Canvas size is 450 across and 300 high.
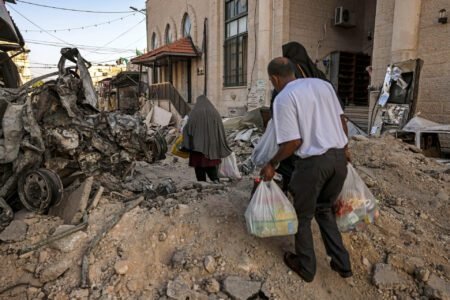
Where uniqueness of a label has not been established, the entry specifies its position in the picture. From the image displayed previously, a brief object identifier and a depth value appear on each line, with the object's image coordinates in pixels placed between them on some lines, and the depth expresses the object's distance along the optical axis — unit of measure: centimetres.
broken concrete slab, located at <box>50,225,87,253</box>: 298
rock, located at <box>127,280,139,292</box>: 256
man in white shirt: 232
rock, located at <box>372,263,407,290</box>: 259
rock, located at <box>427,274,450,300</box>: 245
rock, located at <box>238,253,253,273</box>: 267
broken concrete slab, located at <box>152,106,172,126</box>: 1603
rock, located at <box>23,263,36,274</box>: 283
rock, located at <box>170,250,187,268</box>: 269
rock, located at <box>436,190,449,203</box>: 419
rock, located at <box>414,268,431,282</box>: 261
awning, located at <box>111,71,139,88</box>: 2582
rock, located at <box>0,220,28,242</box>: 312
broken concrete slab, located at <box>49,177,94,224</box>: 338
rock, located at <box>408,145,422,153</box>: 614
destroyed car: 343
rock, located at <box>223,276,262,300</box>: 243
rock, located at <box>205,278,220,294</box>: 247
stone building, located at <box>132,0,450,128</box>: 760
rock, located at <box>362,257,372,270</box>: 280
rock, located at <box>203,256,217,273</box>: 264
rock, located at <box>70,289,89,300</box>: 253
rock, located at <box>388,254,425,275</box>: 275
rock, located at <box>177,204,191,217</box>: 325
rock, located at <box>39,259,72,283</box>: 272
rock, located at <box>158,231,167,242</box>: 296
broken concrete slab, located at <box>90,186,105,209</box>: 353
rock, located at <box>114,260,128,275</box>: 266
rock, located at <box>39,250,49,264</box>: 291
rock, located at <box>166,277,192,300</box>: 241
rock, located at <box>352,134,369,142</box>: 657
